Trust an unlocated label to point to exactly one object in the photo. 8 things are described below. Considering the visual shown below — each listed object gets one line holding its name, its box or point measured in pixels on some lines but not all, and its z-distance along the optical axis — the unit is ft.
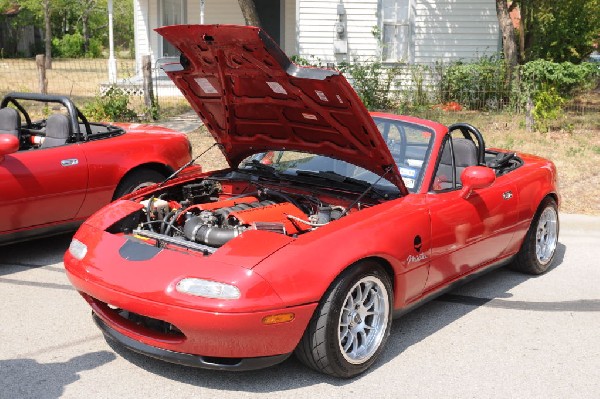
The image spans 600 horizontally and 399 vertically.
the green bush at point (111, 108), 42.93
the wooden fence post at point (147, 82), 44.52
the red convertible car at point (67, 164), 19.53
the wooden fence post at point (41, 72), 48.73
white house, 57.16
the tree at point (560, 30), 58.70
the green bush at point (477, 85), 45.98
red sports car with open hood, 12.22
